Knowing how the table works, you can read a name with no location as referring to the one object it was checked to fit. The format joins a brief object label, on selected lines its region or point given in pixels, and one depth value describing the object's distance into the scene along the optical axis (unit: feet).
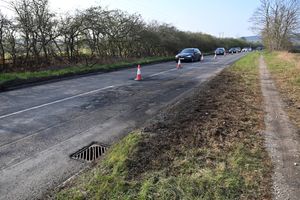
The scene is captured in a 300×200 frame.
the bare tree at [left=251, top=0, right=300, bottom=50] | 185.37
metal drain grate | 14.72
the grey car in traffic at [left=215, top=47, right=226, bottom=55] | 158.18
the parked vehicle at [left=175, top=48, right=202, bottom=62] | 88.74
